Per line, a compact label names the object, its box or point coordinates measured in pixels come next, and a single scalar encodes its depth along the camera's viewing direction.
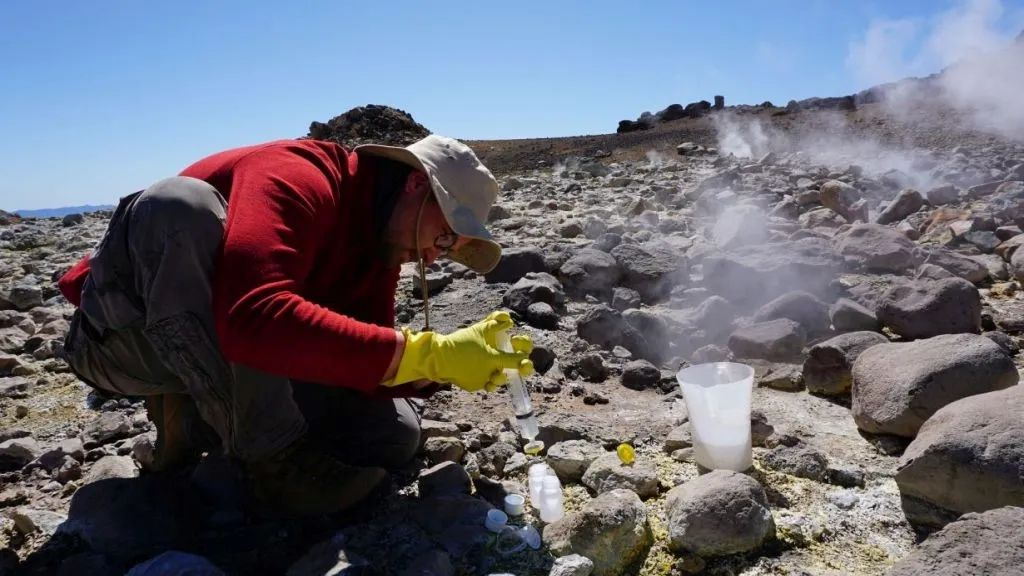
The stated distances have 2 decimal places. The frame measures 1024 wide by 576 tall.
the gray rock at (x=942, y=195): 5.92
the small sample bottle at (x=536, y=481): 2.02
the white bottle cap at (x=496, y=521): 1.89
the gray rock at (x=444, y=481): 2.11
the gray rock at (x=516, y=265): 4.36
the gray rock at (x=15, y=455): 2.46
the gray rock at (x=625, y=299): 4.00
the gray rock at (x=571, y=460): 2.19
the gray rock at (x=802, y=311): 3.36
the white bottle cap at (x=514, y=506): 1.99
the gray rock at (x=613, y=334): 3.46
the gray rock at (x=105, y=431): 2.62
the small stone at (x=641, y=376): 3.04
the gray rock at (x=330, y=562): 1.67
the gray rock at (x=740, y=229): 4.89
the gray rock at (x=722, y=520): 1.71
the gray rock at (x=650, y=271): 4.20
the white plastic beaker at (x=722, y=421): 2.04
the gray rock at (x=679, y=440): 2.32
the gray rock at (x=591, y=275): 4.21
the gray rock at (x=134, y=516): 1.87
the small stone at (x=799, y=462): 2.06
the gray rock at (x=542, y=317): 3.67
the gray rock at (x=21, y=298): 4.93
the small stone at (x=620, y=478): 2.05
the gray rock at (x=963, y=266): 3.88
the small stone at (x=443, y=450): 2.34
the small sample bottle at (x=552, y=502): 1.96
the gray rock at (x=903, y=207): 5.87
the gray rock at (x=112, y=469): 2.28
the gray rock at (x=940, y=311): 3.05
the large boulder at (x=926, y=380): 2.16
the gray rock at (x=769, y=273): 3.88
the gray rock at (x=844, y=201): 5.86
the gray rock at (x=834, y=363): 2.74
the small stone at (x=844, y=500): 1.91
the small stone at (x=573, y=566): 1.67
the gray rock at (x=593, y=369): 3.16
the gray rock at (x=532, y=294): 3.80
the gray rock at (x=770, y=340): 3.17
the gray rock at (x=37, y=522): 1.97
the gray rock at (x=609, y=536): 1.74
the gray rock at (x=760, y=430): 2.31
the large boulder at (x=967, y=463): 1.67
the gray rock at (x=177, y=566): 1.62
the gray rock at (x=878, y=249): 4.16
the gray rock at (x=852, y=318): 3.24
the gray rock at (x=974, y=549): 1.36
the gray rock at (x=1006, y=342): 2.89
